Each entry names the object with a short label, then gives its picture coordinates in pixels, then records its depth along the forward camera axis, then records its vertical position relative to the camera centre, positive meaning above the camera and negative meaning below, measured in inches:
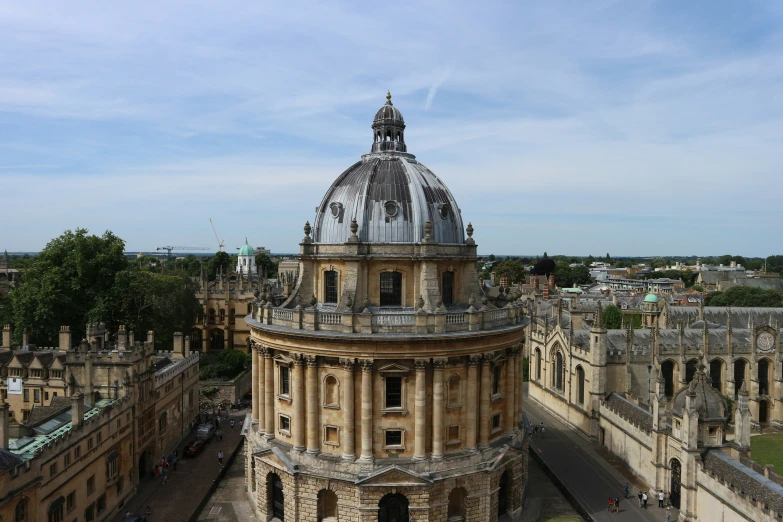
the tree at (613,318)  3336.6 -305.5
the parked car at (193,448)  1894.7 -615.8
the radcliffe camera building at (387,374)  1299.2 -259.4
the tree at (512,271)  5915.4 -64.9
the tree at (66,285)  2280.4 -98.8
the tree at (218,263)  6680.1 -8.9
